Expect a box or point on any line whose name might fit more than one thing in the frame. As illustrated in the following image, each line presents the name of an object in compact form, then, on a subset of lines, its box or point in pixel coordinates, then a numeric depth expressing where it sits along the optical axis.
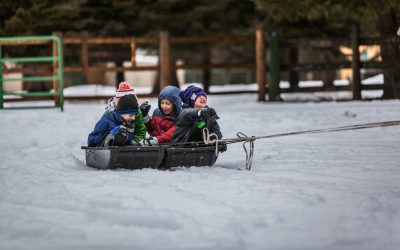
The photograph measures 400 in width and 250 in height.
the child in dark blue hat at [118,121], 15.47
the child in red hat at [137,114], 15.77
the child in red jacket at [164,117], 16.16
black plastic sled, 14.70
